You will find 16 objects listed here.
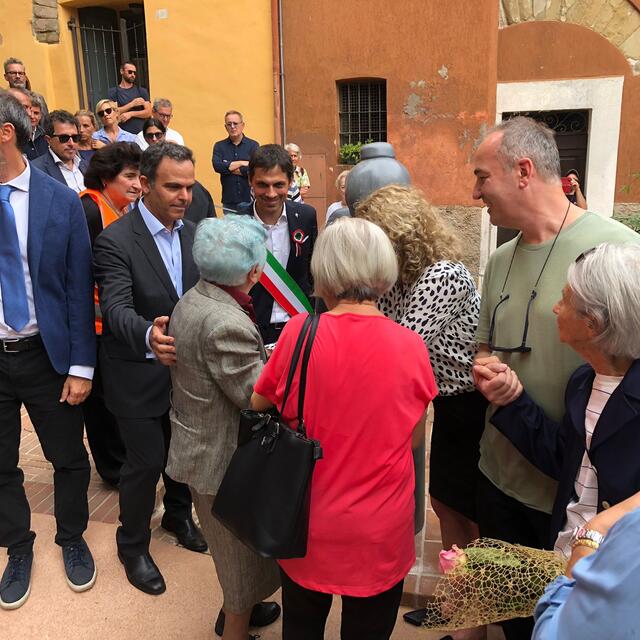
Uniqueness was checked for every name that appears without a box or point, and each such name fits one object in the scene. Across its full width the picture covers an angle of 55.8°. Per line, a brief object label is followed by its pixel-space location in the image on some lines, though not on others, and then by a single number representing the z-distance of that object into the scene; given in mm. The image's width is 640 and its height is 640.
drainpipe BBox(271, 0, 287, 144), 9430
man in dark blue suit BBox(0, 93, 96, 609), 2812
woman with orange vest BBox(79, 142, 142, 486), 3453
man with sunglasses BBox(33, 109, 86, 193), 4934
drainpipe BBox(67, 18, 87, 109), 10812
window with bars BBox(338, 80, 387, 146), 9758
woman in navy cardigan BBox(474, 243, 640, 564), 1523
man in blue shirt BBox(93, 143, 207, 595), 2842
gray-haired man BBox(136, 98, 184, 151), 8469
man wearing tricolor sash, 3465
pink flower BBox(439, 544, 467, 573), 1497
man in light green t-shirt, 2010
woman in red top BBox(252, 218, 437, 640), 1782
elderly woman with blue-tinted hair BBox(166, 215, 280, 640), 2127
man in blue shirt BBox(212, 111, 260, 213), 8547
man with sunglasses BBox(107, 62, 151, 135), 8789
